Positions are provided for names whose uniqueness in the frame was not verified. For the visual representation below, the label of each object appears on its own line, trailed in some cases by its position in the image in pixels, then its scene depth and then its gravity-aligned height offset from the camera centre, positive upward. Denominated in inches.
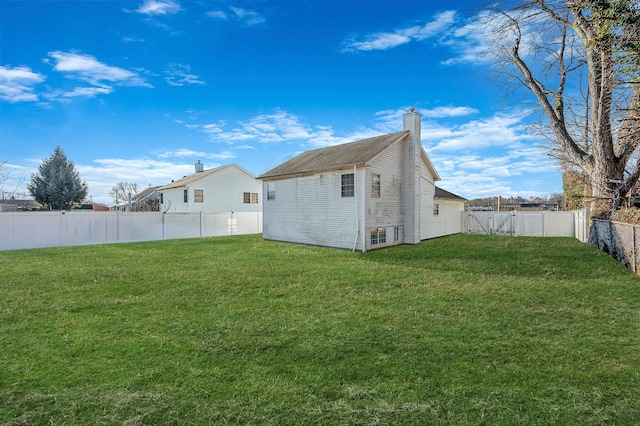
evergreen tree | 1128.2 +133.5
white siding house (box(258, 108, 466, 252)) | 508.7 +38.5
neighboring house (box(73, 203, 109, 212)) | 1891.5 +76.1
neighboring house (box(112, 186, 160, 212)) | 1193.7 +58.6
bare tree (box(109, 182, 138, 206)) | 1929.1 +174.7
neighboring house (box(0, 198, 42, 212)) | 1013.5 +73.6
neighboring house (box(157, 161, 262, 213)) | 972.6 +83.2
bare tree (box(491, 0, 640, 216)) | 352.1 +200.3
